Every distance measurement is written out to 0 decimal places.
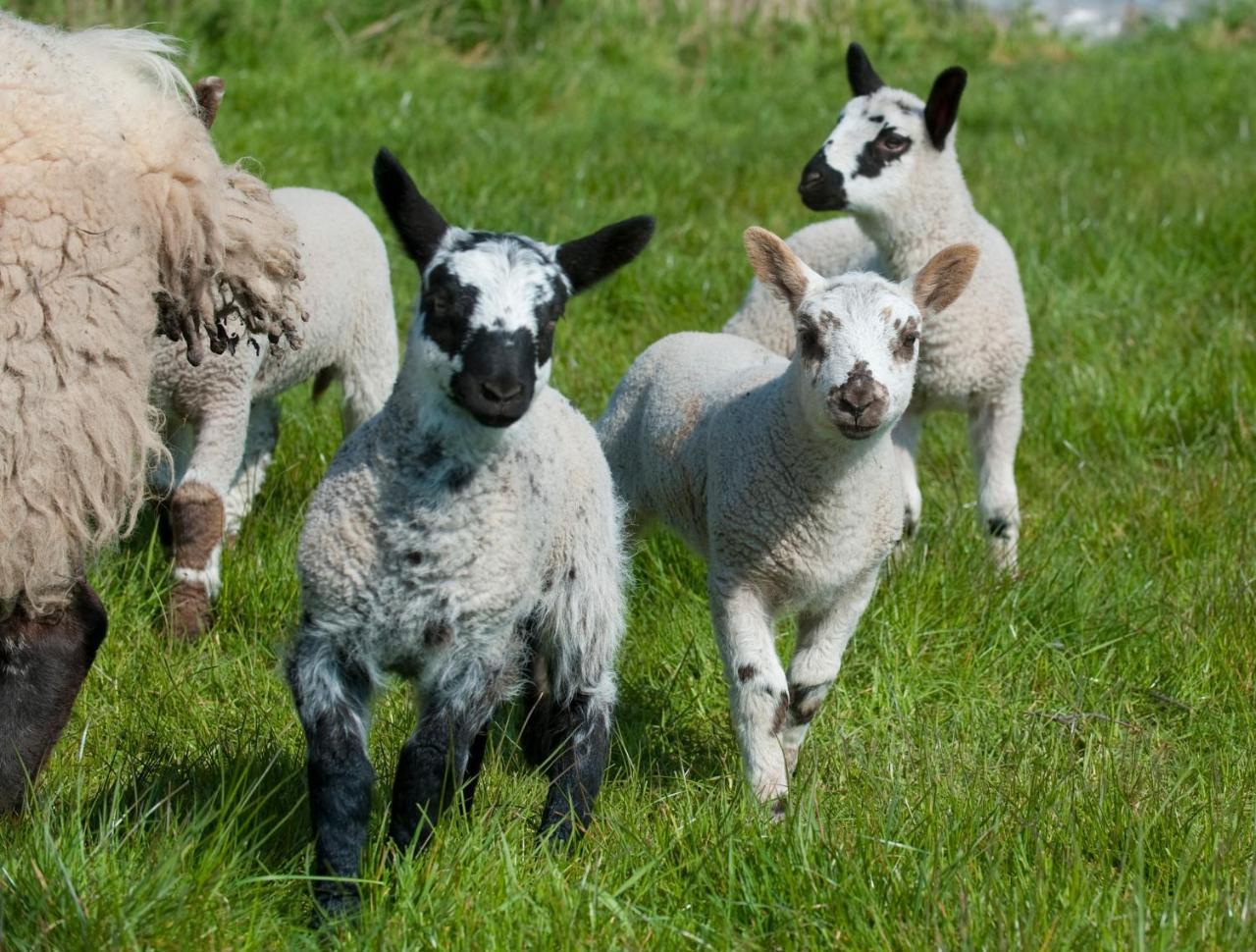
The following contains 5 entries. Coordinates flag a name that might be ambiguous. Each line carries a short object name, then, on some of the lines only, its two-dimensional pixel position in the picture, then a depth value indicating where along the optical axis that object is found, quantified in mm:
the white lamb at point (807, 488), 7539
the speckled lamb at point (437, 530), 5945
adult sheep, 6031
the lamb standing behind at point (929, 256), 10383
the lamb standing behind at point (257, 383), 9430
